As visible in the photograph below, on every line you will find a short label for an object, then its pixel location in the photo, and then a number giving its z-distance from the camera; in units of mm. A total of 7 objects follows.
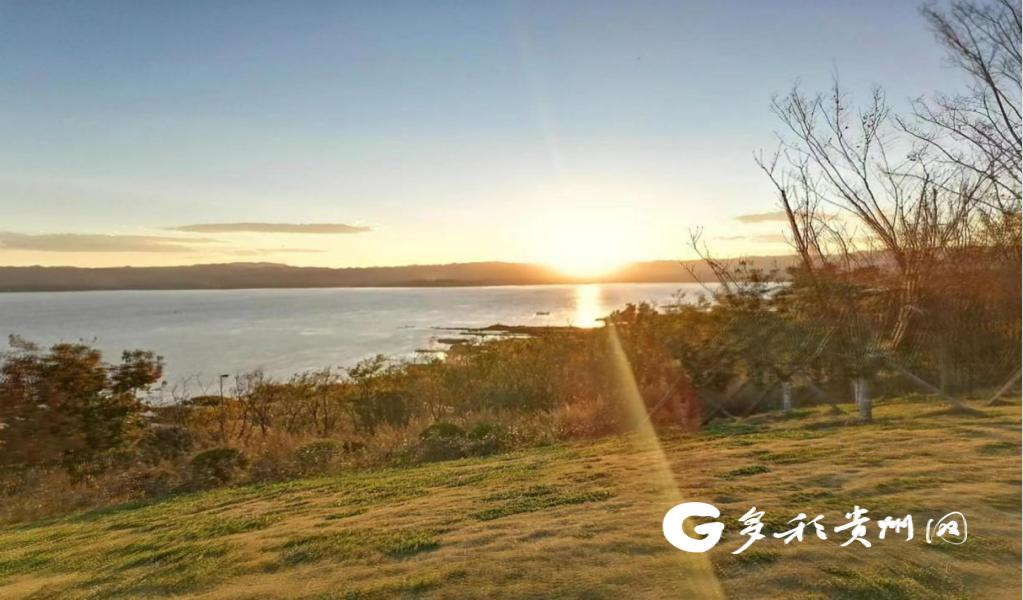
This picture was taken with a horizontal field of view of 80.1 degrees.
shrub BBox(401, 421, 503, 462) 9897
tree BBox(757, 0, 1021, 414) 9023
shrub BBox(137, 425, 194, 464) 12352
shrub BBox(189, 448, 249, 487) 9180
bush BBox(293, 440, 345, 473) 9594
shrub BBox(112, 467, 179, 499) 8812
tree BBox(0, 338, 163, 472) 11023
